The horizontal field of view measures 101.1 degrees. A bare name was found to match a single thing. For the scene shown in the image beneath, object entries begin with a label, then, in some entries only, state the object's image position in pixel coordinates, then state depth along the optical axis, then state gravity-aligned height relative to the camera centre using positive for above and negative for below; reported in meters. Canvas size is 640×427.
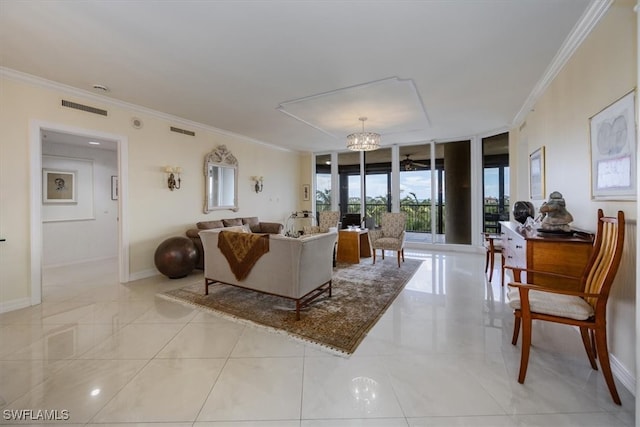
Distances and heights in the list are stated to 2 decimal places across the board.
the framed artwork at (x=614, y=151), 1.82 +0.46
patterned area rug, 2.52 -1.13
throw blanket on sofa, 3.04 -0.42
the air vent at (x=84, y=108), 3.59 +1.53
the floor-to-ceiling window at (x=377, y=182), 7.64 +0.90
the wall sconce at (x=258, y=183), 6.84 +0.81
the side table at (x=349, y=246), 5.31 -0.67
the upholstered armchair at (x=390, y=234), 5.16 -0.45
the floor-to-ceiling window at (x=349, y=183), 8.05 +0.94
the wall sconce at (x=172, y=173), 4.77 +0.76
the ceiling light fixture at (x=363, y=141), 4.78 +1.32
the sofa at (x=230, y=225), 4.69 -0.27
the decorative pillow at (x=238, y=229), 3.77 -0.22
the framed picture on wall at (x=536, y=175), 3.47 +0.52
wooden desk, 2.18 -0.37
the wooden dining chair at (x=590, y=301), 1.70 -0.64
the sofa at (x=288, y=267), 2.87 -0.63
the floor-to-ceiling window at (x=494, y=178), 6.22 +0.82
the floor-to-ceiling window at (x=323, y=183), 8.38 +0.98
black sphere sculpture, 4.20 -0.69
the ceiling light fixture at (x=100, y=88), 3.51 +1.72
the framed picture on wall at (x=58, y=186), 5.27 +0.61
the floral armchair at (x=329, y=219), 6.17 -0.14
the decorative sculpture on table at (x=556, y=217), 2.39 -0.05
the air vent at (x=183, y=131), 4.91 +1.60
